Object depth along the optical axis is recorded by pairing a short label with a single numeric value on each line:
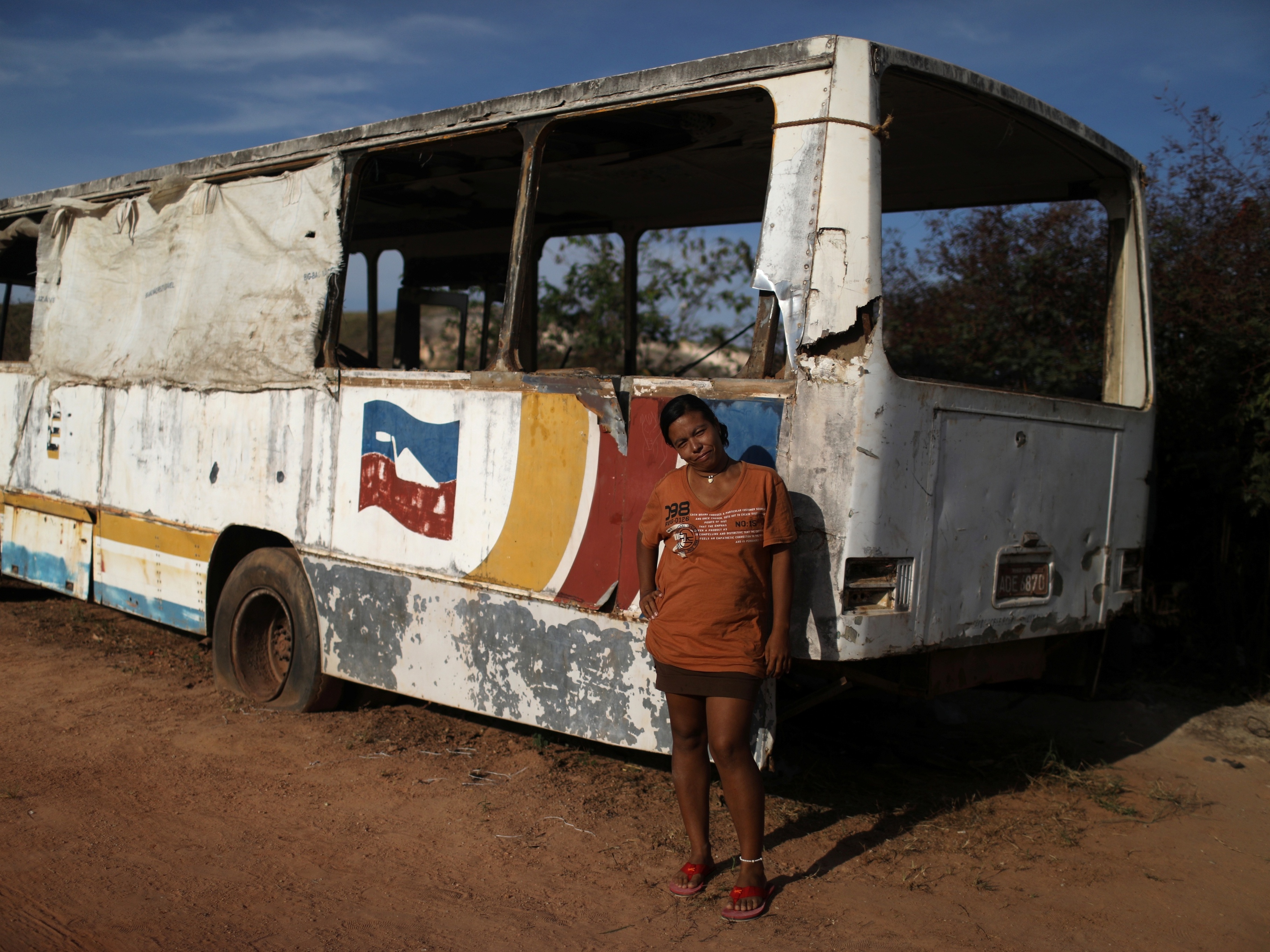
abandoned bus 3.34
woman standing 3.14
